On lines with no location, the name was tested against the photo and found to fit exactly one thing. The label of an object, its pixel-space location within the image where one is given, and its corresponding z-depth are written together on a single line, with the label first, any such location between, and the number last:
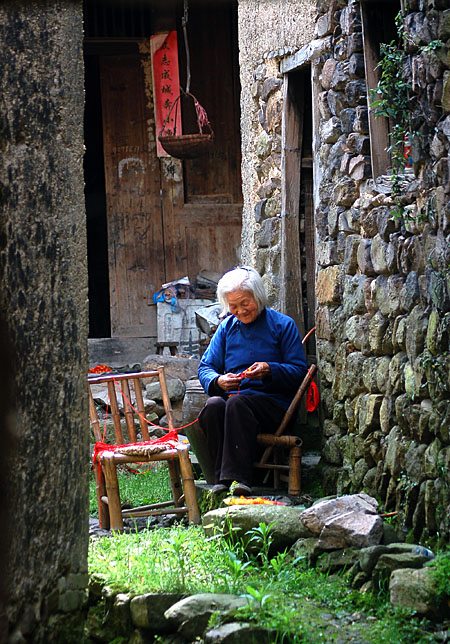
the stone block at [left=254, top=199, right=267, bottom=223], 11.06
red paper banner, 15.54
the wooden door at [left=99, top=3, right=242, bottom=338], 16.28
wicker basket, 14.67
